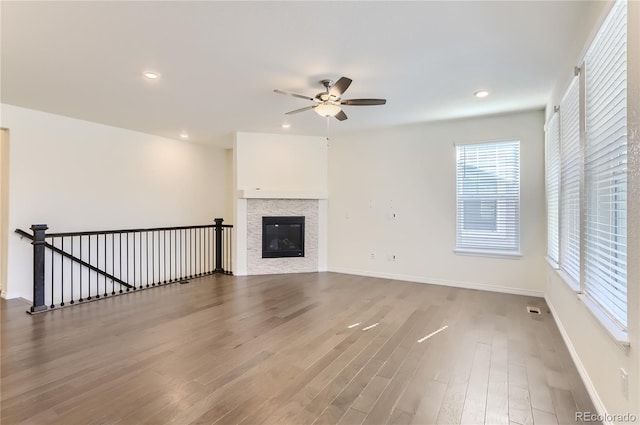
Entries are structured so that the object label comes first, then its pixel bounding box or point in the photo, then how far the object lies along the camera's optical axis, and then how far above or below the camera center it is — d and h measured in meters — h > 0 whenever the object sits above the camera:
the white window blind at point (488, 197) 4.66 +0.25
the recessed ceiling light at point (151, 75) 3.19 +1.43
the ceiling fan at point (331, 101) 3.23 +1.23
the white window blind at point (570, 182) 2.61 +0.29
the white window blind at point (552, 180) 3.49 +0.41
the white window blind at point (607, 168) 1.68 +0.28
